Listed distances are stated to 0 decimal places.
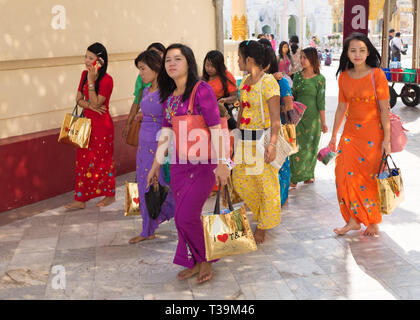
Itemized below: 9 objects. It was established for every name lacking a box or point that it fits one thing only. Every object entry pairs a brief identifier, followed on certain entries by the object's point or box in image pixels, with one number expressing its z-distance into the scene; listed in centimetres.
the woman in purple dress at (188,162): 382
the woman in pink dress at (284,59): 1137
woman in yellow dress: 469
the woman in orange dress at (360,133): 472
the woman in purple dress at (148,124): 477
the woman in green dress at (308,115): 643
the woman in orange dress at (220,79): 598
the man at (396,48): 1888
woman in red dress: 587
